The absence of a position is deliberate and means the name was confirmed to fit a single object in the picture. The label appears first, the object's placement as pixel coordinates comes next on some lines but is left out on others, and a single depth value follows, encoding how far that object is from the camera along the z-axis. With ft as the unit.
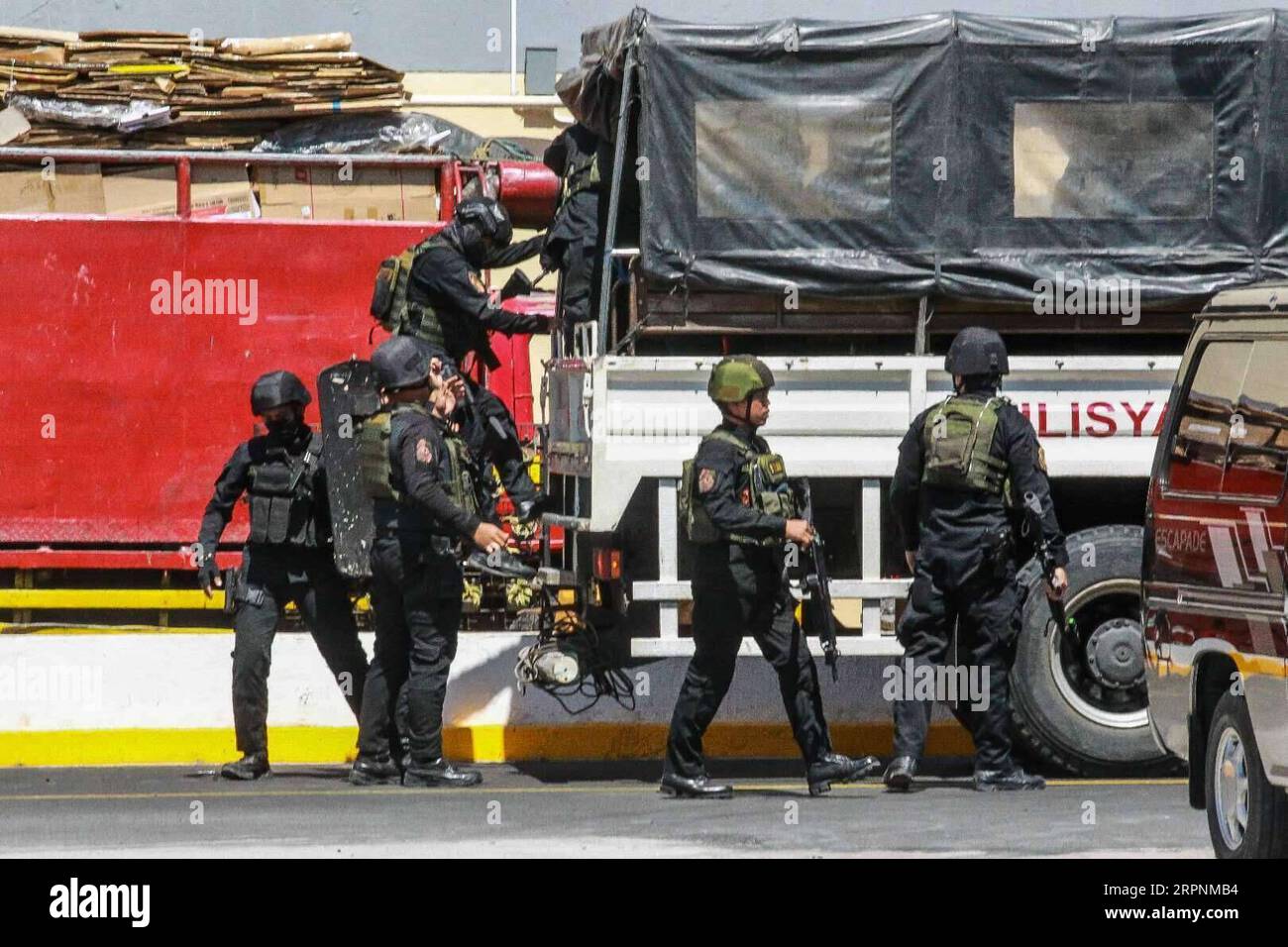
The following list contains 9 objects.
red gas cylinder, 43.45
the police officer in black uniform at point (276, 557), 33.96
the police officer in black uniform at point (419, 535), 31.96
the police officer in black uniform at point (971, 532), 30.91
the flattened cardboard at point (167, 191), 42.09
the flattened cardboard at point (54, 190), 42.06
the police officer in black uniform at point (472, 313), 35.27
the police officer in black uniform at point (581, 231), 35.63
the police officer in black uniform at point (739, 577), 30.22
